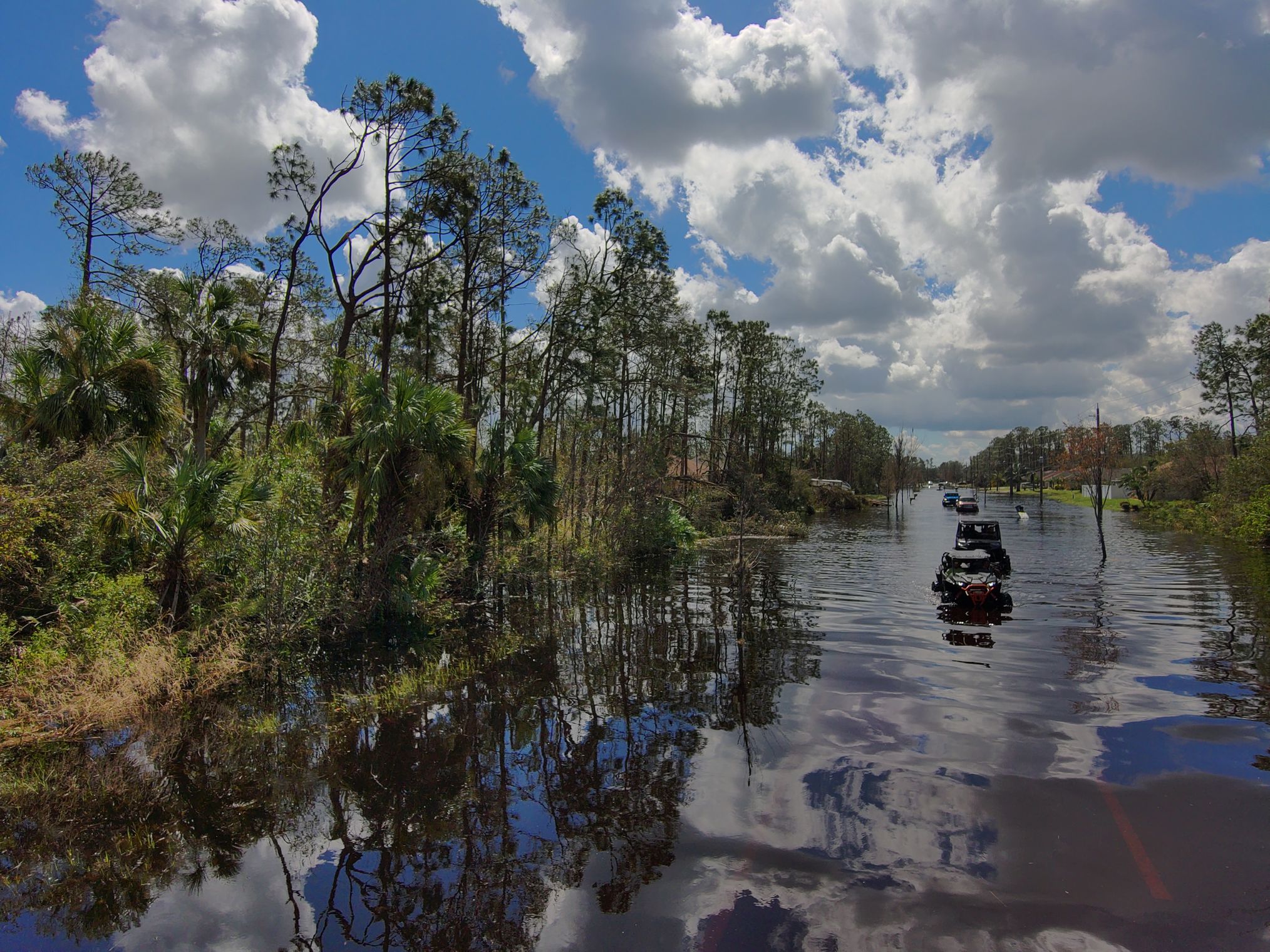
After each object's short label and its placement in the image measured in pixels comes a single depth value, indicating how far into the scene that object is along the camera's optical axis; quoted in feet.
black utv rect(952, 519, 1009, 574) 77.66
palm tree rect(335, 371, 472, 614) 50.39
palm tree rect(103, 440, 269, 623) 38.14
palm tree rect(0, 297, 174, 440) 46.96
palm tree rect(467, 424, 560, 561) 71.46
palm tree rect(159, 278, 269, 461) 58.18
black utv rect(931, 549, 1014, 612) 60.18
